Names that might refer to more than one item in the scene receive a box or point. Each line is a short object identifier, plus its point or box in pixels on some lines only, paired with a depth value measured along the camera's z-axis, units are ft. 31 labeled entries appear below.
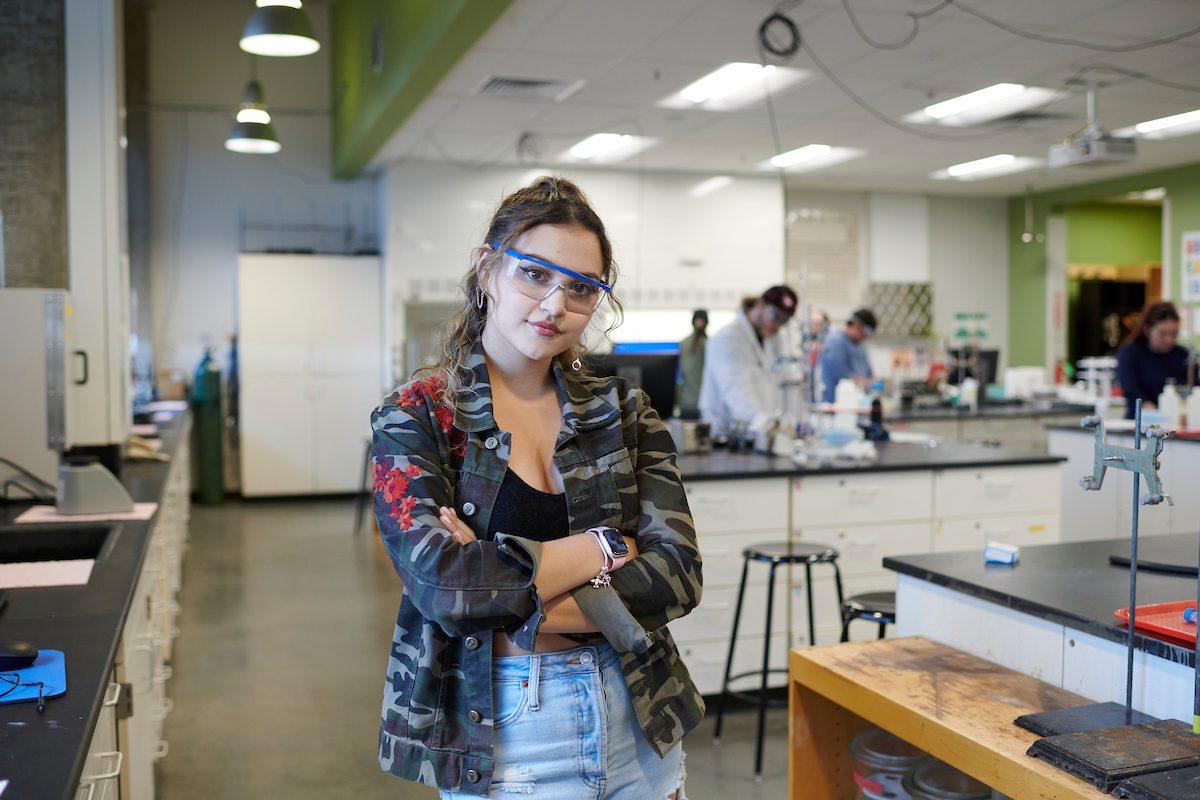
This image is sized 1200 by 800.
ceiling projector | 17.99
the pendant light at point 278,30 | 14.84
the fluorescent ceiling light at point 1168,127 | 23.17
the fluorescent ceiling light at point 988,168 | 28.04
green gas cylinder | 29.43
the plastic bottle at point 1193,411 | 20.07
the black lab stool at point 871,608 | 10.12
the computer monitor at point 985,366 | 29.78
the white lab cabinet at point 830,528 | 13.41
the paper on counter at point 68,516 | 10.62
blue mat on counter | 5.46
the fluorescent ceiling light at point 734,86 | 18.84
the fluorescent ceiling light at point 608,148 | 24.88
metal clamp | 5.85
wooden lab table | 6.16
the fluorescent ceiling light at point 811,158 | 26.55
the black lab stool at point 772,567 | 11.81
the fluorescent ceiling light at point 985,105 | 20.40
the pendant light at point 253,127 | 21.12
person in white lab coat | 16.16
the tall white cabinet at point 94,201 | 12.79
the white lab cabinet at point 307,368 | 29.60
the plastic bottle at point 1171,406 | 20.24
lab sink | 10.02
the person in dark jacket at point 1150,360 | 21.45
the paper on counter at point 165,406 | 26.44
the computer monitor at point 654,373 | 17.03
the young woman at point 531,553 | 4.90
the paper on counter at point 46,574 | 8.17
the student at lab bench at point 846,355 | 25.17
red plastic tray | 6.36
